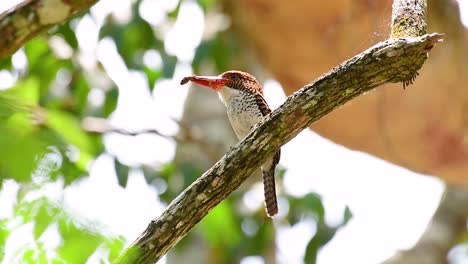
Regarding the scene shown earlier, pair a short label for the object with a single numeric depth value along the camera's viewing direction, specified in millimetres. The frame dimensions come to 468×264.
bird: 6441
